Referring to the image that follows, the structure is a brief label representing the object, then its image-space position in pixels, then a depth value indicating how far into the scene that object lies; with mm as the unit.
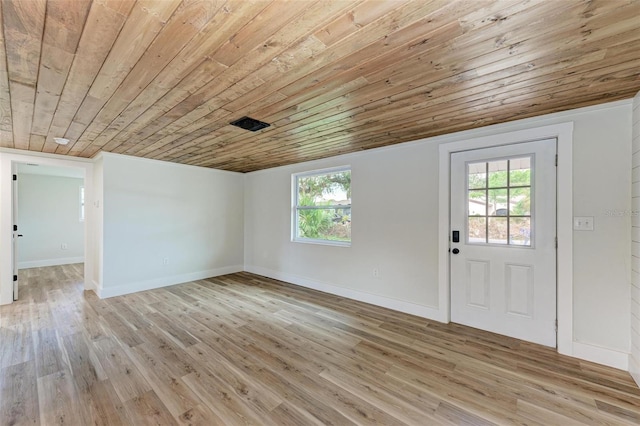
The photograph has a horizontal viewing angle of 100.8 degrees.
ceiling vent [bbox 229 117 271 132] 2576
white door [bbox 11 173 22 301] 3922
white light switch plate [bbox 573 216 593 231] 2346
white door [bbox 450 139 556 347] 2584
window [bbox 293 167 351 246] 4254
